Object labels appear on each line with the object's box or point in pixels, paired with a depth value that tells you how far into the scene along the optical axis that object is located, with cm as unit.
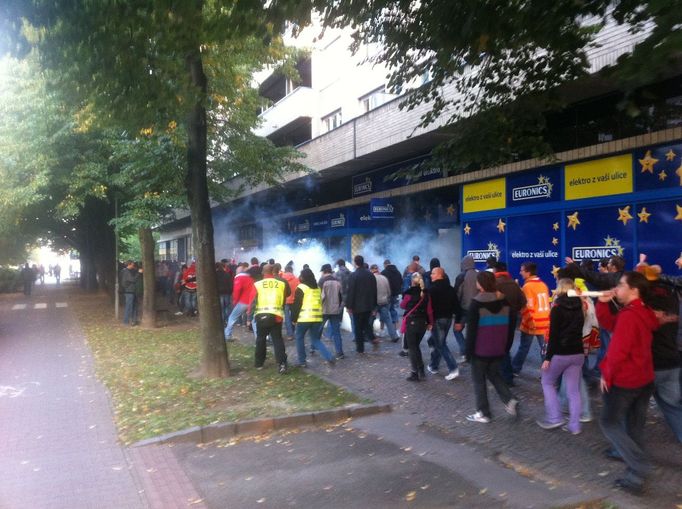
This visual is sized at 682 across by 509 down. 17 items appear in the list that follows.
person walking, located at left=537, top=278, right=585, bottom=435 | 547
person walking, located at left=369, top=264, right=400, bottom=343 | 1123
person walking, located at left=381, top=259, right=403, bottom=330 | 1222
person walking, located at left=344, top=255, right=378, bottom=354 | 1045
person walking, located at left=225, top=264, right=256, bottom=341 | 1216
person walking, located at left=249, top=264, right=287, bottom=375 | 867
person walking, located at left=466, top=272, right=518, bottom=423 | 594
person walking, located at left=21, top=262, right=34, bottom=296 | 3105
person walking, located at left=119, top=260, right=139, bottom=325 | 1521
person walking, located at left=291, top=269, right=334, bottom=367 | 928
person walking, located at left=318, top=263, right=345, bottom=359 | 1020
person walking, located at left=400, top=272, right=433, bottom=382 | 798
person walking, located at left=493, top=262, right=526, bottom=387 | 747
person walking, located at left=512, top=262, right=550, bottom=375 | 762
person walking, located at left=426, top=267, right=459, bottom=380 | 826
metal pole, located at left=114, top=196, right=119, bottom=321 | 1672
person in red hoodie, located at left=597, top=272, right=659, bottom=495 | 423
